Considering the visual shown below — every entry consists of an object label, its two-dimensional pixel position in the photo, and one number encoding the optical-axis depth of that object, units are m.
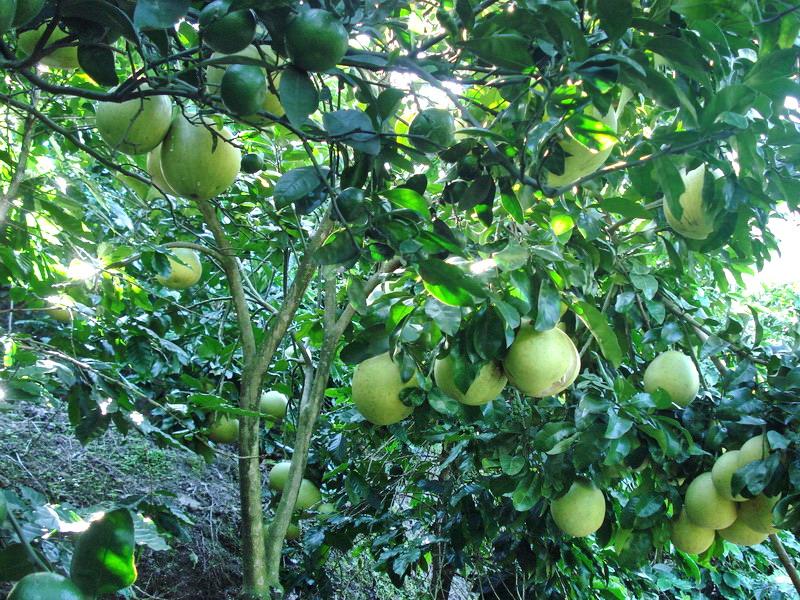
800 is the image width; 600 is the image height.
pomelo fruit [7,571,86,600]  0.56
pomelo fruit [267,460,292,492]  3.43
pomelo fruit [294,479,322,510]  3.57
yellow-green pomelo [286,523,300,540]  3.62
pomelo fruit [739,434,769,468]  1.95
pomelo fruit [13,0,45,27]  0.98
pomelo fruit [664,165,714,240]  1.73
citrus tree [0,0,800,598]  1.11
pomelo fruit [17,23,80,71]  1.50
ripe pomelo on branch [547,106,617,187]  1.52
